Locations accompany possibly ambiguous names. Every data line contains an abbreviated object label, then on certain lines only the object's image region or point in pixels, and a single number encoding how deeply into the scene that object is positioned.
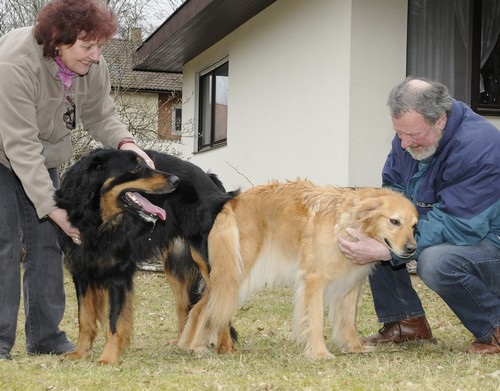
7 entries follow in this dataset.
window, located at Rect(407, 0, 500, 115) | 9.01
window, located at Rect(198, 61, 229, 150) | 14.29
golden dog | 4.84
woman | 4.55
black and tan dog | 4.70
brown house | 12.34
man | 4.65
